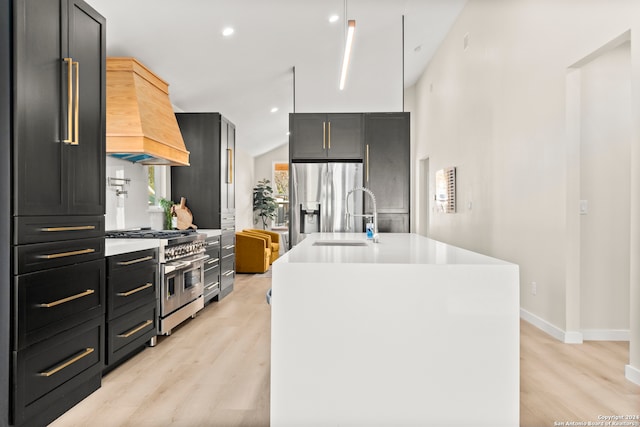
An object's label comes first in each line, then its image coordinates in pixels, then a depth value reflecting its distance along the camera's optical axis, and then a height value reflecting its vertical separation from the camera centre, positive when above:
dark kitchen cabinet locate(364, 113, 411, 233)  5.64 +0.61
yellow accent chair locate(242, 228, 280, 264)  8.79 -0.57
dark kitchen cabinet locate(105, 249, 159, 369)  2.87 -0.64
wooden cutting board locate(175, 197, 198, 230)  5.36 -0.05
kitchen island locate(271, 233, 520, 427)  1.89 -0.55
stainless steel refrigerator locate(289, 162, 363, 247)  5.67 +0.22
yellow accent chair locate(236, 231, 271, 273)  7.68 -0.71
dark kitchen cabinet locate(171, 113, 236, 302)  5.57 +0.49
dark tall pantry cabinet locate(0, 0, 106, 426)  2.01 +0.03
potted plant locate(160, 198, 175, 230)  5.25 +0.03
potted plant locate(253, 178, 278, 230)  11.30 +0.27
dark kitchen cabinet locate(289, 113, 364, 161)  5.66 +0.97
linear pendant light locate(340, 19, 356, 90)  3.10 +1.24
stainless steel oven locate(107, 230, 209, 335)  3.73 -0.56
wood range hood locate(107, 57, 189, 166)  3.86 +0.88
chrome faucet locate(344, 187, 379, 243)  3.15 -0.16
